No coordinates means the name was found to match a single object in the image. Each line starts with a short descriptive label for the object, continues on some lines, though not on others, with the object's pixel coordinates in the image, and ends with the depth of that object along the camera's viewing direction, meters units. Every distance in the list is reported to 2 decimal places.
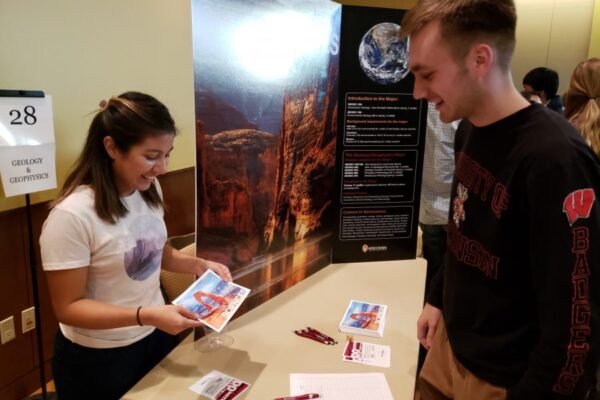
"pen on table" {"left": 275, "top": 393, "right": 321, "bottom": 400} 1.28
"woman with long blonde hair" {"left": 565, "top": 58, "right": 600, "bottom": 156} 2.03
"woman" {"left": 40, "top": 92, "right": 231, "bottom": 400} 1.21
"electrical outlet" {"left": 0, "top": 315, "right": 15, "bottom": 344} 2.18
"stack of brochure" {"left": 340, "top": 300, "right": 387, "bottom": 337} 1.66
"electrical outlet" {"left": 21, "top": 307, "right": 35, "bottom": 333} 2.27
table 1.35
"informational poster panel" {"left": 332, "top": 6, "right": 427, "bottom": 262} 2.09
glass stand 1.52
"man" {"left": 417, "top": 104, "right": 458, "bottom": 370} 2.56
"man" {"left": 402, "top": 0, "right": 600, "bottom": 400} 0.86
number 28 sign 1.85
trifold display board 1.50
